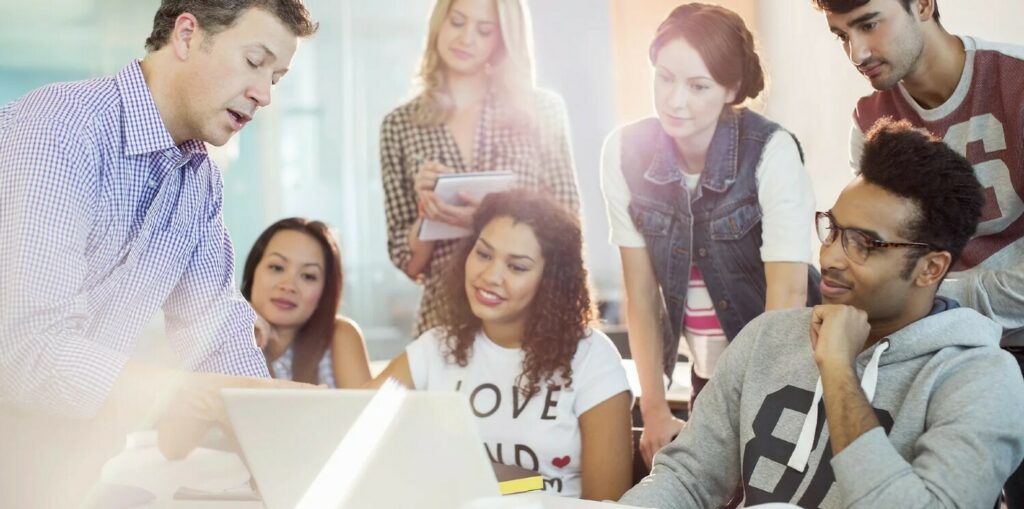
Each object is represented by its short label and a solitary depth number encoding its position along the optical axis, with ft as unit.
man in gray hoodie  4.30
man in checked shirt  4.68
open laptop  3.44
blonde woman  8.54
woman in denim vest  7.19
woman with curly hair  6.74
